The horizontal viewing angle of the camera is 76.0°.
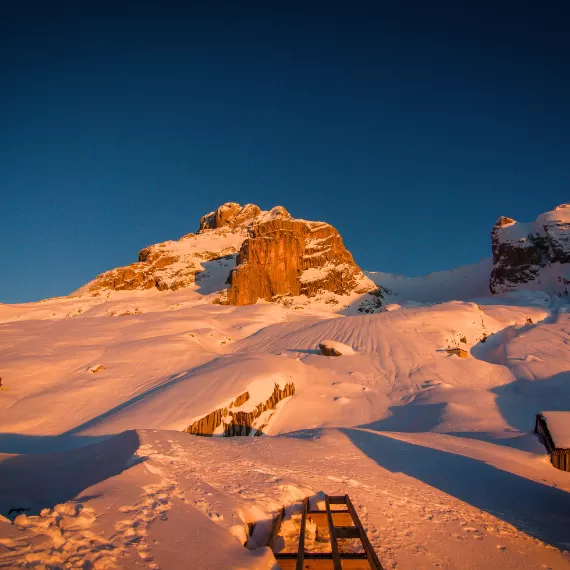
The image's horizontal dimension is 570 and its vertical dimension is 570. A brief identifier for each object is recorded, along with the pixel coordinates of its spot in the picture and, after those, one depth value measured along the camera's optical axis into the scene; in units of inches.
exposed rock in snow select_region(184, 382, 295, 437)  537.6
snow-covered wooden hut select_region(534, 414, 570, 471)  373.4
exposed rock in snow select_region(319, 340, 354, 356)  968.3
